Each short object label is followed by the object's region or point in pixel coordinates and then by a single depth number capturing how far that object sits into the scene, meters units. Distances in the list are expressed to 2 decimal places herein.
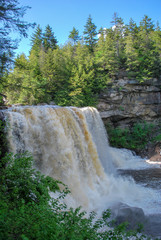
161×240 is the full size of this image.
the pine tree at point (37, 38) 31.67
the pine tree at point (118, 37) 21.77
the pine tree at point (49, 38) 31.99
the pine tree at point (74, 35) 35.90
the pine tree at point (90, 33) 29.20
